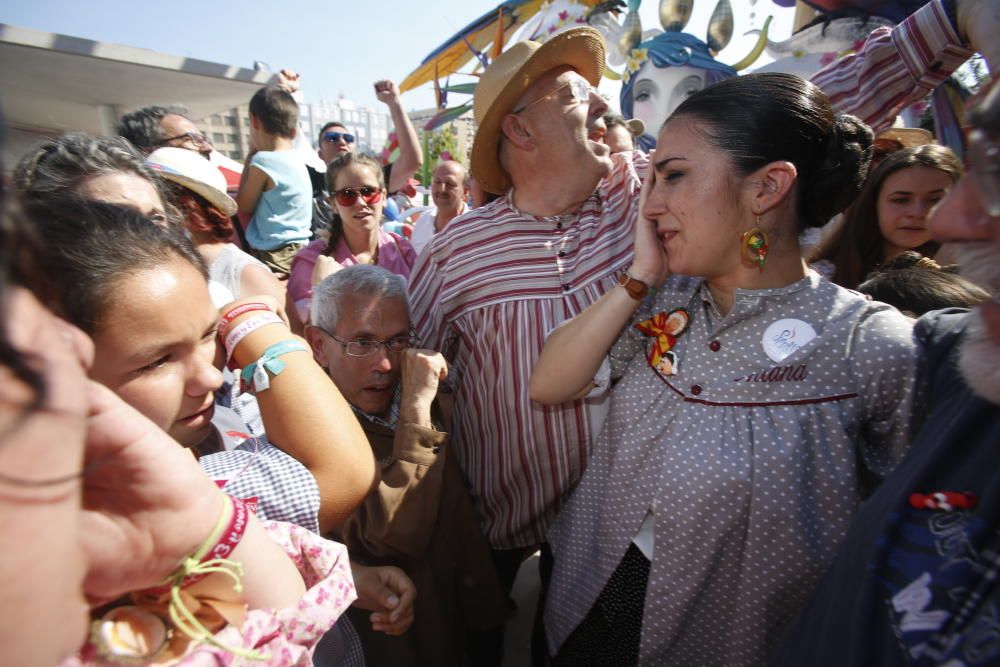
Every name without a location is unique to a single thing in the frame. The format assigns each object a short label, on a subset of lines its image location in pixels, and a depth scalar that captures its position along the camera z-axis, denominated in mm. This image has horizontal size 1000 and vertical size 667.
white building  70125
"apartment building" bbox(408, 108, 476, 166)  27903
